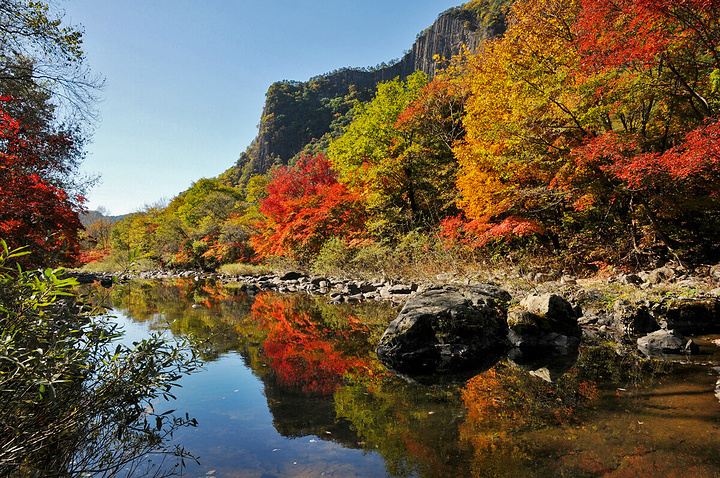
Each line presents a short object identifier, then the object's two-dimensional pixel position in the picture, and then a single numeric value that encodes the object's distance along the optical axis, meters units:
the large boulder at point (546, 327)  6.00
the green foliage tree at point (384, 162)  15.22
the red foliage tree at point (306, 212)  17.06
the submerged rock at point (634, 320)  6.24
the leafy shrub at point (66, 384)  1.70
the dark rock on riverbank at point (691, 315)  5.97
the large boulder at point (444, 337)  5.48
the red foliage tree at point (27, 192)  6.55
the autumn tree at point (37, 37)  6.56
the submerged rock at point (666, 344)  5.04
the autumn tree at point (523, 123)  9.12
